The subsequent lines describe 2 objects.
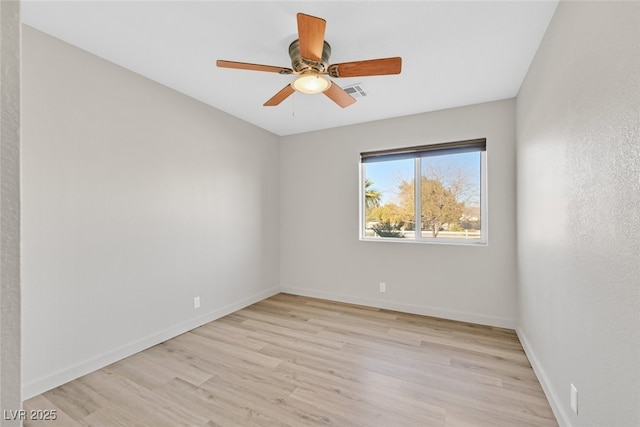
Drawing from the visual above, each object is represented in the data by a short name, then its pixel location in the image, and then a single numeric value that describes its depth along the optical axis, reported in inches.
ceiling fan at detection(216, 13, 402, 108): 62.6
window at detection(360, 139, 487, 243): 129.0
